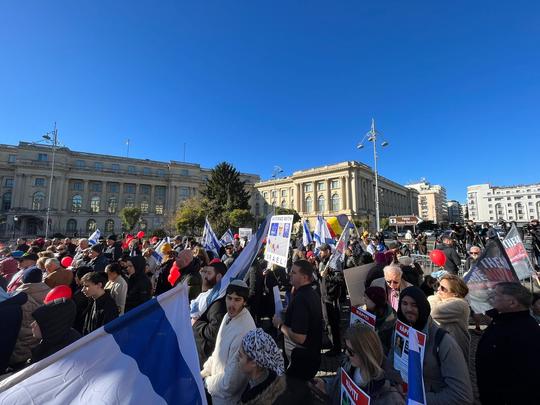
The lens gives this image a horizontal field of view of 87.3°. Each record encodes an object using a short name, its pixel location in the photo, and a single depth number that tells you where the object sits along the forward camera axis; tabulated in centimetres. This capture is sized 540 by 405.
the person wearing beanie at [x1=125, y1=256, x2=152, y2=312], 460
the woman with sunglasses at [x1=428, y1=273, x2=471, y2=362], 260
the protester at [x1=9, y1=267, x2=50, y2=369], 285
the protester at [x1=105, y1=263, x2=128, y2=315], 421
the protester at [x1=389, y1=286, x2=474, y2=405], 196
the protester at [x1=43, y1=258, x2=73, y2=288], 377
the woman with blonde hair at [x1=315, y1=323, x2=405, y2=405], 174
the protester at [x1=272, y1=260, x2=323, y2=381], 268
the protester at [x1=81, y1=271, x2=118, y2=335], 339
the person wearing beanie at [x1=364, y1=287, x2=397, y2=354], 287
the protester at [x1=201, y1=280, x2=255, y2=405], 215
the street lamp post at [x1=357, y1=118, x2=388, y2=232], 2189
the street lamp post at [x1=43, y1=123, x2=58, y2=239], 3194
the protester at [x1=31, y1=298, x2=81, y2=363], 225
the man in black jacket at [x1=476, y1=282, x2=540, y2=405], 190
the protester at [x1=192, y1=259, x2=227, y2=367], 292
